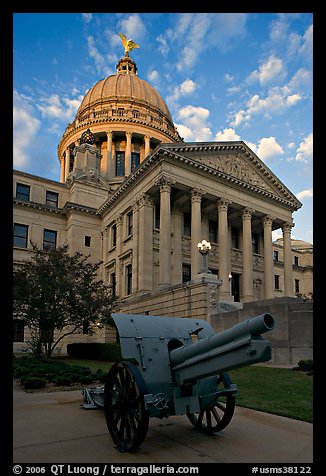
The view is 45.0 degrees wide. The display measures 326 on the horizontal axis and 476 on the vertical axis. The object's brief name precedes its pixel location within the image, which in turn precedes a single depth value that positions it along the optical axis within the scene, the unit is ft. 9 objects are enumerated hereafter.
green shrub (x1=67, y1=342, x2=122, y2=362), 79.46
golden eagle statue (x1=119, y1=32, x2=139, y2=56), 233.76
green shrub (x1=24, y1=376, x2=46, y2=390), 38.88
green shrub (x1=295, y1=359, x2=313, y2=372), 48.39
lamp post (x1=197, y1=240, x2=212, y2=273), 78.02
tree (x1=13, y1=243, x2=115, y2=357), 71.26
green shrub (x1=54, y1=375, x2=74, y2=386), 41.11
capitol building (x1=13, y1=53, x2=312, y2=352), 102.68
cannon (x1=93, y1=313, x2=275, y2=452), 15.83
